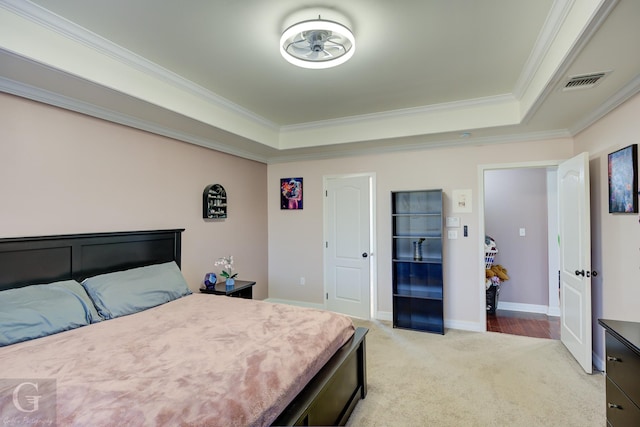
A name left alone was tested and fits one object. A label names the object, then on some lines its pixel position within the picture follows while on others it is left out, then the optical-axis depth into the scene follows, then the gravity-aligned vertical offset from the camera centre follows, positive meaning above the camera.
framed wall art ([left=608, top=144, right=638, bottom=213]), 2.33 +0.30
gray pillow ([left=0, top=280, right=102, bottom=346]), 1.93 -0.60
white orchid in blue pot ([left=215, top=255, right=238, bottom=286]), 3.75 -0.64
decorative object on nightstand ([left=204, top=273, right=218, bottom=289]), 3.65 -0.71
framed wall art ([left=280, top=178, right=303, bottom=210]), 5.03 +0.42
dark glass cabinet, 4.13 -0.53
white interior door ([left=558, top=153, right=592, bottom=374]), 2.82 -0.37
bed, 1.30 -0.74
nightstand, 3.58 -0.80
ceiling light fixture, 2.04 +1.23
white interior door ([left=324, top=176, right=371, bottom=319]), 4.56 -0.39
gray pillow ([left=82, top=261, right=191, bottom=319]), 2.47 -0.59
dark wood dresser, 1.48 -0.77
